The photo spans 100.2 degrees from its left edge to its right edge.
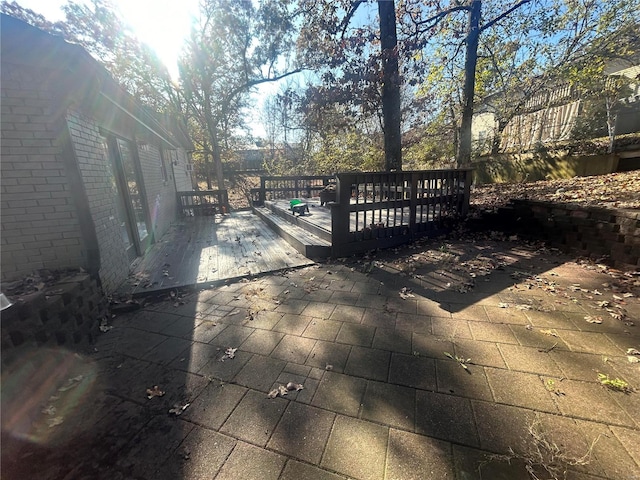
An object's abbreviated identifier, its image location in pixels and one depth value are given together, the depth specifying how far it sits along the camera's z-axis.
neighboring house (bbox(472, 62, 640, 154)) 8.56
